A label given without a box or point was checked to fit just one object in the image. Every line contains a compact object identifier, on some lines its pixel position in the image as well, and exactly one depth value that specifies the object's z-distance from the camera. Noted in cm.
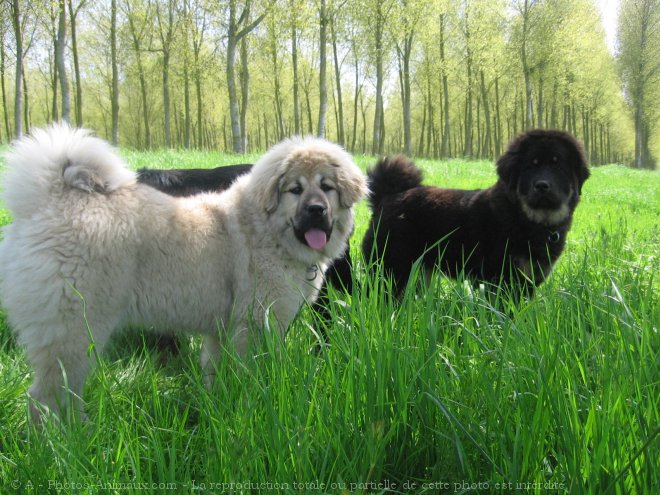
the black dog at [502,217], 446
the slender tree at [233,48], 2016
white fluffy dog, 258
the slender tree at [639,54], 4053
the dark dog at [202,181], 472
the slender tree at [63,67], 1941
